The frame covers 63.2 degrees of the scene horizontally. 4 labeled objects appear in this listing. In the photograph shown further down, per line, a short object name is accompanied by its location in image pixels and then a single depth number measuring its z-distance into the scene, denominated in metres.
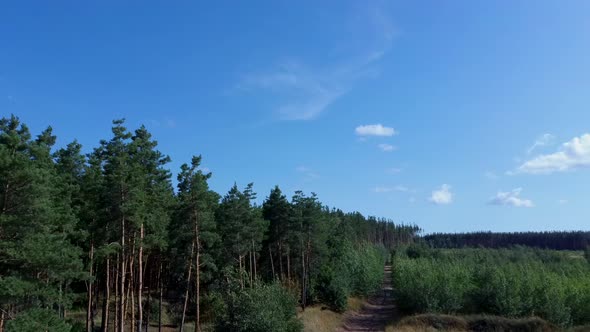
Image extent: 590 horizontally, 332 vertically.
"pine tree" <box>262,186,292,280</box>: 51.91
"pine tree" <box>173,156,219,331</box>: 33.09
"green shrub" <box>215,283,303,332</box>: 25.08
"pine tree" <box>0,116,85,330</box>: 19.59
